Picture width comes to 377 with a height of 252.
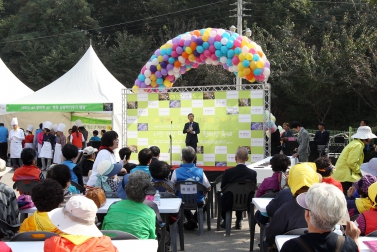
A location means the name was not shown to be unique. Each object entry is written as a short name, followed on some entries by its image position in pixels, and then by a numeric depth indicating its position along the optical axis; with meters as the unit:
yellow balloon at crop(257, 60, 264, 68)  11.54
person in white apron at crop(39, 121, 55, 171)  14.99
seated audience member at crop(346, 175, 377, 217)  4.28
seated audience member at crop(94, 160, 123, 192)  5.50
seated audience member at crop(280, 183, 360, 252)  2.48
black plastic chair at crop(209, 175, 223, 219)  7.23
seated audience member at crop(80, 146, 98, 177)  7.53
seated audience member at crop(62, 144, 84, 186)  6.46
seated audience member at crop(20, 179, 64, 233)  3.71
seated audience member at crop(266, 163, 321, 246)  3.76
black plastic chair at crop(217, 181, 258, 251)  6.40
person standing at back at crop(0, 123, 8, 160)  15.63
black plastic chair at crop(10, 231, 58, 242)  3.49
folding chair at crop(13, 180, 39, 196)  6.45
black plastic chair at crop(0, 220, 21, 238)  4.18
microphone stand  12.34
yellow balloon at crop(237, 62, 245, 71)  11.62
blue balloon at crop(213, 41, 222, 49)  11.84
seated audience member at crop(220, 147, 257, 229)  6.44
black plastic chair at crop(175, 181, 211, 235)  6.41
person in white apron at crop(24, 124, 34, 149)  16.00
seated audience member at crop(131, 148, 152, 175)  6.14
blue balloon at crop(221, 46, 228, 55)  11.77
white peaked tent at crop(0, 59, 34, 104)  17.70
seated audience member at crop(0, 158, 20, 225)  4.53
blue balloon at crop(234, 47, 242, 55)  11.65
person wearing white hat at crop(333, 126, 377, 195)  7.31
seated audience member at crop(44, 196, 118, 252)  2.71
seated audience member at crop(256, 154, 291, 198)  5.70
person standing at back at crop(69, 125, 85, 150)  14.63
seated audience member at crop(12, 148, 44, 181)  6.41
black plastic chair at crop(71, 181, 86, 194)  6.23
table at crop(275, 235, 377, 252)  3.33
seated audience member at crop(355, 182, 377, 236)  3.73
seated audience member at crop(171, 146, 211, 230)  6.52
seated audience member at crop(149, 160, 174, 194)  5.89
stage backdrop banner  11.83
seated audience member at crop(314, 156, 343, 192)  5.45
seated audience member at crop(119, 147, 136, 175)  7.37
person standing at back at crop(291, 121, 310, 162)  12.16
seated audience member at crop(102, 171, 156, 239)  3.87
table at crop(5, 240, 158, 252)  3.34
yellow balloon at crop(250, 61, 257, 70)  11.54
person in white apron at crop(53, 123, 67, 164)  14.70
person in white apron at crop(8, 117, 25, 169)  15.12
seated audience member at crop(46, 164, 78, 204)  4.94
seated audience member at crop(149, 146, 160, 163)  7.29
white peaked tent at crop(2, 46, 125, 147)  15.62
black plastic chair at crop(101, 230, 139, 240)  3.56
